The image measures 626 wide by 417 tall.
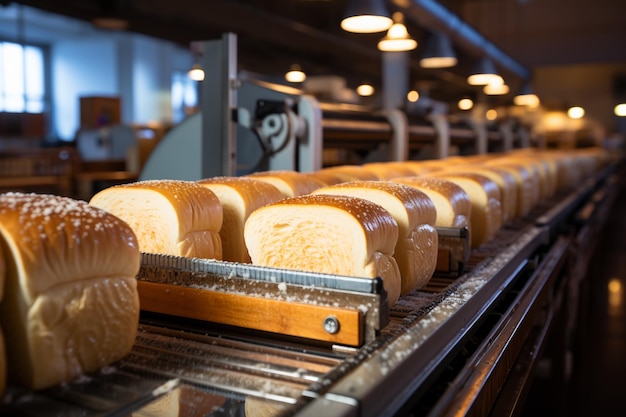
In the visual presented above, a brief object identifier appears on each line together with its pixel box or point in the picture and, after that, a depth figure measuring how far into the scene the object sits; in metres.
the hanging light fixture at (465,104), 15.32
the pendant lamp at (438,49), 5.68
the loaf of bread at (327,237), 1.19
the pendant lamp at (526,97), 10.12
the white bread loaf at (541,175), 3.47
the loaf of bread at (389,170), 2.42
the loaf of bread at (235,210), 1.54
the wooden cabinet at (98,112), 13.34
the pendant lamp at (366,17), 3.67
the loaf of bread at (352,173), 2.19
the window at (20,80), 15.03
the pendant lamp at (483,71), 6.94
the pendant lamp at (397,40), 5.09
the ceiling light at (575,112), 15.38
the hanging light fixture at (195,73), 5.43
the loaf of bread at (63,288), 0.83
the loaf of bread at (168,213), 1.32
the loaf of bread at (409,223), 1.39
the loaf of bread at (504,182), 2.50
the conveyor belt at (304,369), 0.78
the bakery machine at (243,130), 2.57
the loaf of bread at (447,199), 1.80
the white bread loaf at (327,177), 2.04
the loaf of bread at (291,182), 1.82
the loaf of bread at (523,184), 2.90
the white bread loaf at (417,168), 2.70
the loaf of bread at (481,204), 2.11
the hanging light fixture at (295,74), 9.60
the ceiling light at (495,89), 9.41
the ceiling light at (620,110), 16.36
